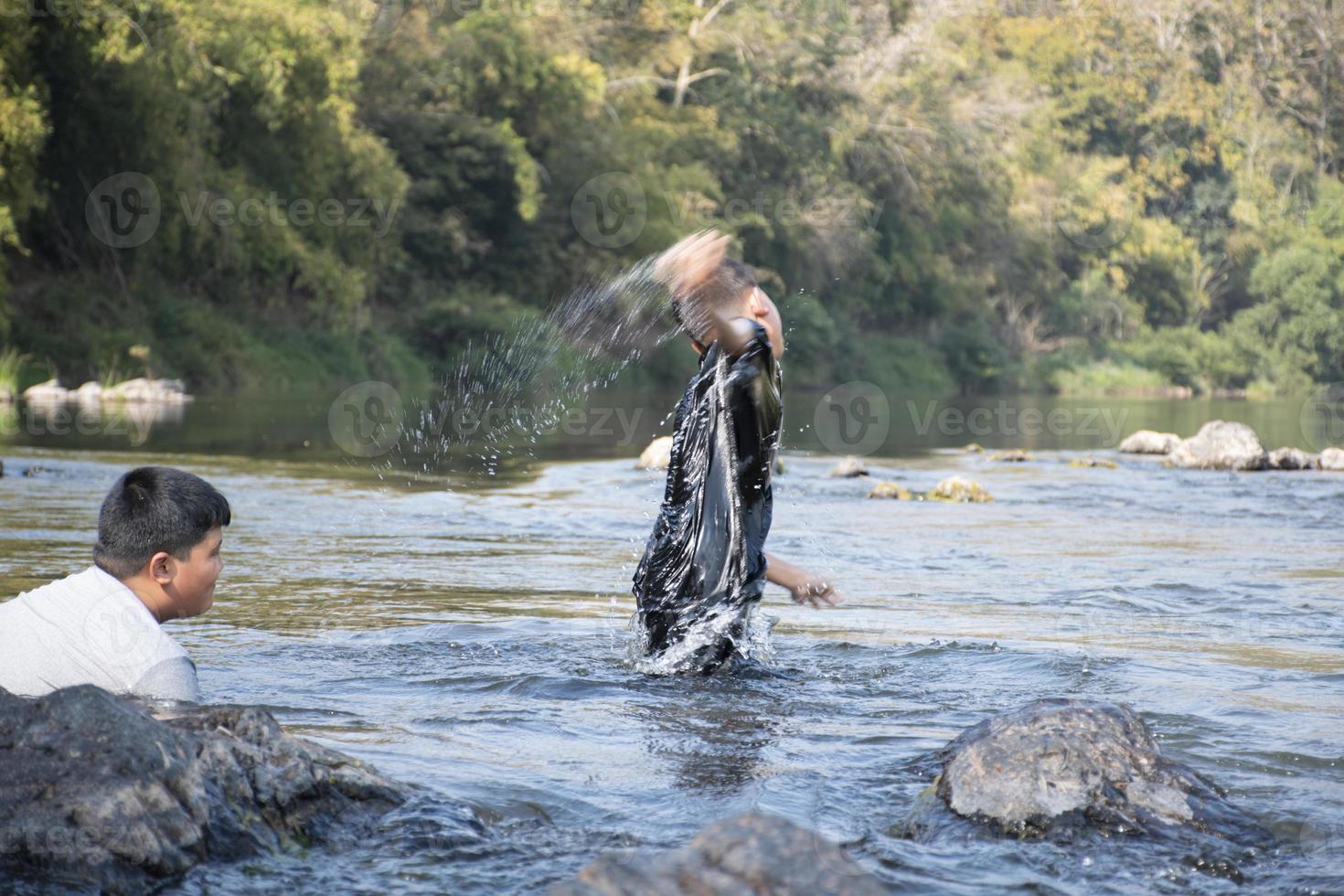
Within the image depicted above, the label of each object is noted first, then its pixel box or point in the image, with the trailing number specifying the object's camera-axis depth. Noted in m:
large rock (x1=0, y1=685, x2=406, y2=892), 3.30
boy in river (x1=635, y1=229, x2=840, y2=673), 5.57
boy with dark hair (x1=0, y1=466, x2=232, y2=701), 3.91
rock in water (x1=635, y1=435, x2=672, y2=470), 14.33
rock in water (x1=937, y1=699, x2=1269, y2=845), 3.86
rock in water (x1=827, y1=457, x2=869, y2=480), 15.41
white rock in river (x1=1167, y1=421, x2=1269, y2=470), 16.67
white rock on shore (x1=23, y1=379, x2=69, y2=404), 25.25
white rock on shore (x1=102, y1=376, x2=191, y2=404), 26.44
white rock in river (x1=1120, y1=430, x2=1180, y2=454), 19.41
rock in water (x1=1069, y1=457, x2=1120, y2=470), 17.11
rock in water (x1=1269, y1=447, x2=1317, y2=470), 16.77
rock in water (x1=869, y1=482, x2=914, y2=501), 13.53
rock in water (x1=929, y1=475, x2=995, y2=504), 13.34
